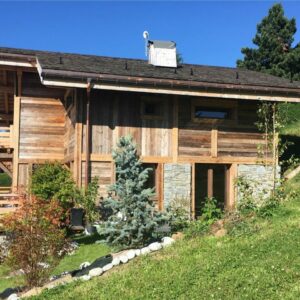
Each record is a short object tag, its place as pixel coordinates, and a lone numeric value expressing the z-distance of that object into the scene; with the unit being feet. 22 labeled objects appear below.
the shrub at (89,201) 46.11
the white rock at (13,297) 24.59
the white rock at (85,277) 24.85
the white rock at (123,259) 26.71
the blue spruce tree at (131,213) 30.76
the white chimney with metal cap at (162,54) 59.00
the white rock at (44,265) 26.04
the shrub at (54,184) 43.70
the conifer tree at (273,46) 119.85
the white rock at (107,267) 26.01
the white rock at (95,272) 25.31
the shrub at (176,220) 34.06
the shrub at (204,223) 29.32
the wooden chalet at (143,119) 48.83
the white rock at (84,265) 30.76
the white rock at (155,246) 27.66
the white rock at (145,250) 27.45
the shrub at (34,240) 25.26
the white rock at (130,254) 27.09
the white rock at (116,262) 26.53
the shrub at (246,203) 30.86
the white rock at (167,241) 28.16
